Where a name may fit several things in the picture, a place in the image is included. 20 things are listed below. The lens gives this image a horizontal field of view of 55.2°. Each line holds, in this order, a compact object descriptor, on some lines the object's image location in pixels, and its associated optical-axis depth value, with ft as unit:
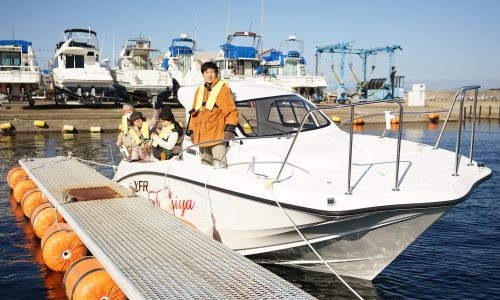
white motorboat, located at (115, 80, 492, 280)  14.90
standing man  18.71
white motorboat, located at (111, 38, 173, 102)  89.61
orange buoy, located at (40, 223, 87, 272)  19.45
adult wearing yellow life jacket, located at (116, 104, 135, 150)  24.62
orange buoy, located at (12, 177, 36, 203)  31.50
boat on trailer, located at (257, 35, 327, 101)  106.17
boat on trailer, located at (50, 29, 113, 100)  82.99
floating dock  12.69
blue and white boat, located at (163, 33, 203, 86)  95.61
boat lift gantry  122.72
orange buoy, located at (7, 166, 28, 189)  35.17
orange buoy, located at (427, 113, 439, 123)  92.02
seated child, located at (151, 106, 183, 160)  21.93
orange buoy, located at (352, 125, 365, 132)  81.32
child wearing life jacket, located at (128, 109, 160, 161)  24.03
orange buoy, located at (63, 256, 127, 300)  14.73
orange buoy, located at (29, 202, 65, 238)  23.62
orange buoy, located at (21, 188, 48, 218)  27.55
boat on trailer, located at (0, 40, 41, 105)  79.61
